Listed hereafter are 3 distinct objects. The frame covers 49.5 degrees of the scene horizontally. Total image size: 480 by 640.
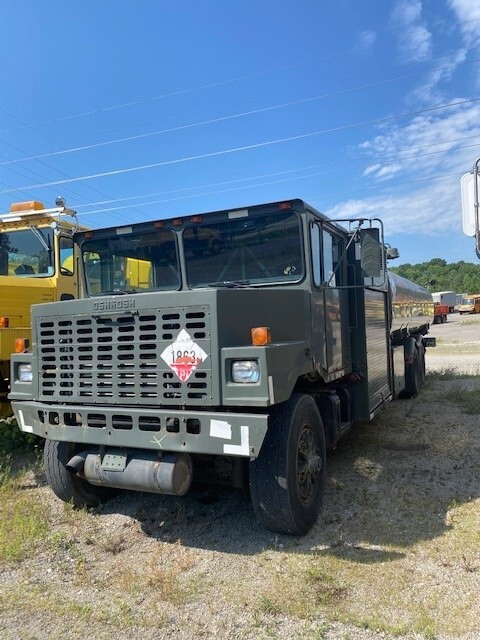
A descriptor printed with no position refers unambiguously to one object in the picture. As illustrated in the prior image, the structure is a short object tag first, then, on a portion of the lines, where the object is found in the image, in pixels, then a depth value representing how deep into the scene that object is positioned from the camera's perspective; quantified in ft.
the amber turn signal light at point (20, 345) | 15.28
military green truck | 11.82
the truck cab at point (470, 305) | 193.98
